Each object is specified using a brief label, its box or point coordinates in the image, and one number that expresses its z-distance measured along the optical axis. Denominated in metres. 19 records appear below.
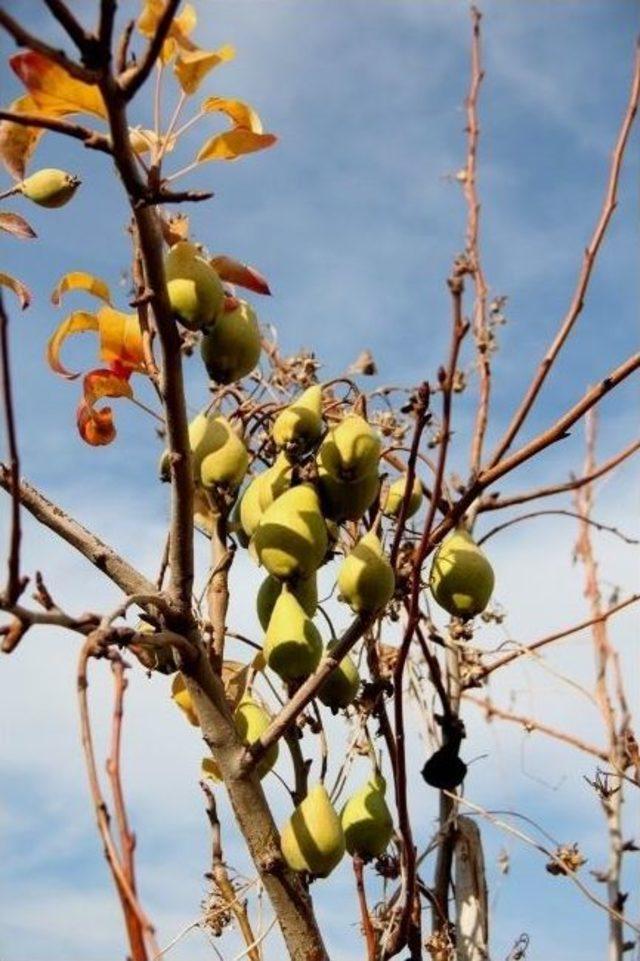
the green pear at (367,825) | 1.67
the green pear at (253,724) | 1.65
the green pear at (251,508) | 1.68
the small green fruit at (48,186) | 1.70
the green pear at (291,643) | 1.61
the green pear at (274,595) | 1.66
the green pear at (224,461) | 1.69
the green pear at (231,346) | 1.65
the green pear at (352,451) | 1.63
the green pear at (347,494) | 1.65
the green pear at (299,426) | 1.67
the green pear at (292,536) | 1.61
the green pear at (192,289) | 1.59
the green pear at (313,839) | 1.60
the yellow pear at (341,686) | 1.67
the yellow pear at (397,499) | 1.77
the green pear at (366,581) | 1.60
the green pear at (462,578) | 1.69
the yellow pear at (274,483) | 1.67
